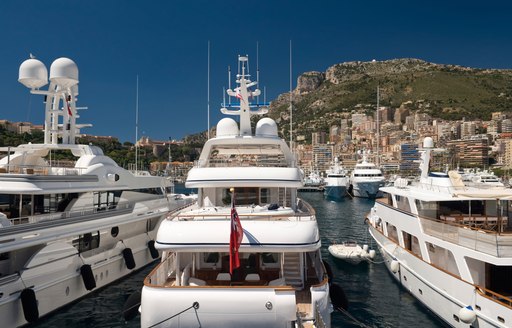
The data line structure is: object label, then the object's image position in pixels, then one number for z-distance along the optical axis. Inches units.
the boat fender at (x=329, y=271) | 554.6
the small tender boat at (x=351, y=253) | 812.0
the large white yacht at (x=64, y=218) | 482.0
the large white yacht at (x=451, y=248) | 427.8
